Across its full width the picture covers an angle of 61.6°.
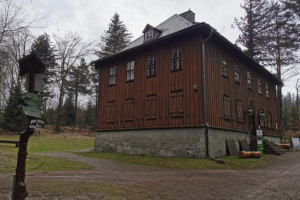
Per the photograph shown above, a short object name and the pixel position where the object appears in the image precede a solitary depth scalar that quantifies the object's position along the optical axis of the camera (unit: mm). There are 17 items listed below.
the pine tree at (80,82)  44512
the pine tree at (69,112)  42875
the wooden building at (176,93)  14695
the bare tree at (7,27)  8445
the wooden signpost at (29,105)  4715
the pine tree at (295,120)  32488
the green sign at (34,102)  4898
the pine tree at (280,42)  29406
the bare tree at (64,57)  33744
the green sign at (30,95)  4918
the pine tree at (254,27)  33156
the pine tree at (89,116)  44334
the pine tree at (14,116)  28562
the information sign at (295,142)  21362
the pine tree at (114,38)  41562
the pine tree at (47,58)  39438
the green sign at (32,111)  4773
